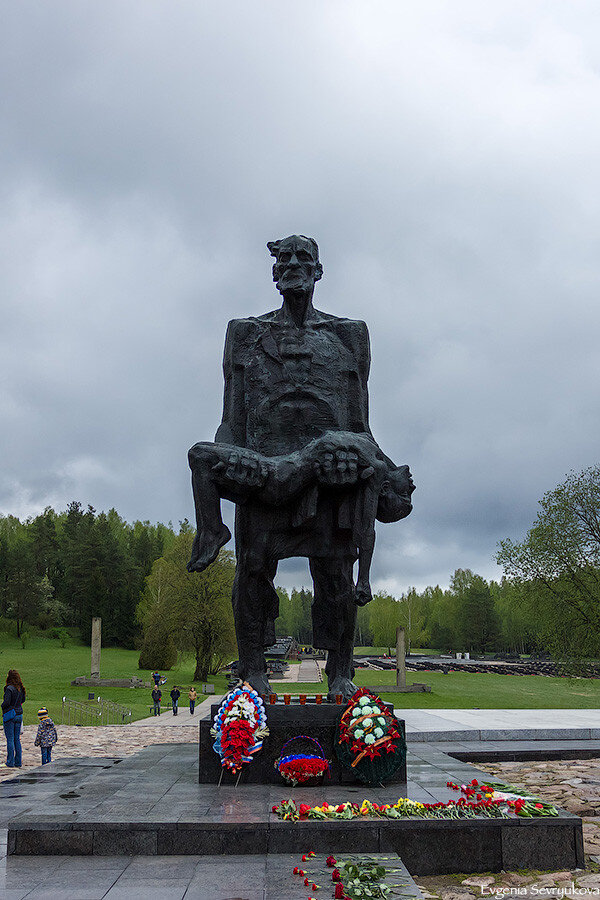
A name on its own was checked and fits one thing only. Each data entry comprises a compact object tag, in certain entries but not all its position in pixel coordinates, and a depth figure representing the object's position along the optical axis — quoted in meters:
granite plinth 6.35
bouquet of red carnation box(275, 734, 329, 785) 6.11
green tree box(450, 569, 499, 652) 78.50
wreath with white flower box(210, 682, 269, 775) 6.21
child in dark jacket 10.79
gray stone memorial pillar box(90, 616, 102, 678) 35.38
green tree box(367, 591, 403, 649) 77.81
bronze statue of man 6.99
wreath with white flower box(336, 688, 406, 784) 6.10
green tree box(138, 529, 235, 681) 37.22
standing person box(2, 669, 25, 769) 11.08
